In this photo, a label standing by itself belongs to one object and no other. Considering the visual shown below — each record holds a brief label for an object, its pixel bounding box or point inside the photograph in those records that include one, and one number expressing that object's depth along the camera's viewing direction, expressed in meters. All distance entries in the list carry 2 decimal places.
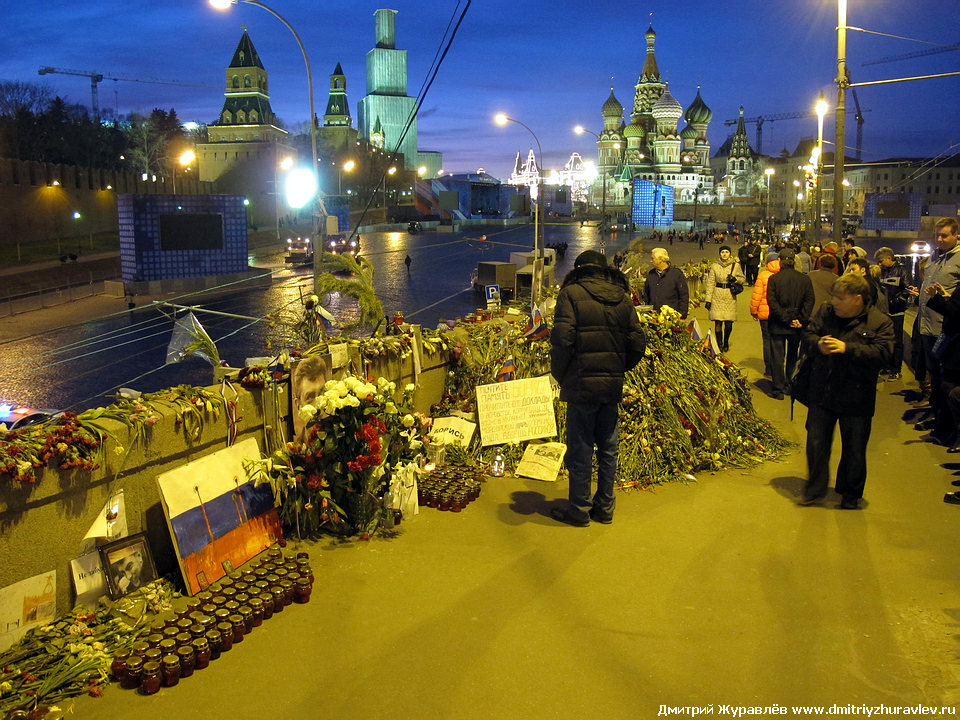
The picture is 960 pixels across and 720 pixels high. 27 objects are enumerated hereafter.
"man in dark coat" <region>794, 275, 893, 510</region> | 5.59
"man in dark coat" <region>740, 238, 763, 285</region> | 23.23
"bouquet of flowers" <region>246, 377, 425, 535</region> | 5.41
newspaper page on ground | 6.80
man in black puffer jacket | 5.47
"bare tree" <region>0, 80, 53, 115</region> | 64.38
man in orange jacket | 9.66
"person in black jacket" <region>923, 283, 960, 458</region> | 6.93
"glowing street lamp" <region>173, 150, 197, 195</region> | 28.62
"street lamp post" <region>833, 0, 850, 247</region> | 13.66
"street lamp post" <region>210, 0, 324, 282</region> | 13.03
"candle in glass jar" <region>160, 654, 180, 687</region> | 3.81
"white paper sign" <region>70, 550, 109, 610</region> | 4.39
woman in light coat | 11.11
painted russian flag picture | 4.78
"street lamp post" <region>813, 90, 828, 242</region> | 23.65
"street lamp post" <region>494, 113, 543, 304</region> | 20.86
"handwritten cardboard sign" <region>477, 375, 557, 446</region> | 7.32
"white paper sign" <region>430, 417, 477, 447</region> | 7.23
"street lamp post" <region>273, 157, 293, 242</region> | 27.75
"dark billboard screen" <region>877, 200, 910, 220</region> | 85.88
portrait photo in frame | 4.51
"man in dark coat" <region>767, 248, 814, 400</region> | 9.07
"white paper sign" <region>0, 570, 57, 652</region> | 4.01
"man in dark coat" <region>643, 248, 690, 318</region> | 10.01
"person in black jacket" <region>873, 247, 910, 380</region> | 10.95
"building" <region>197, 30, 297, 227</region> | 87.25
